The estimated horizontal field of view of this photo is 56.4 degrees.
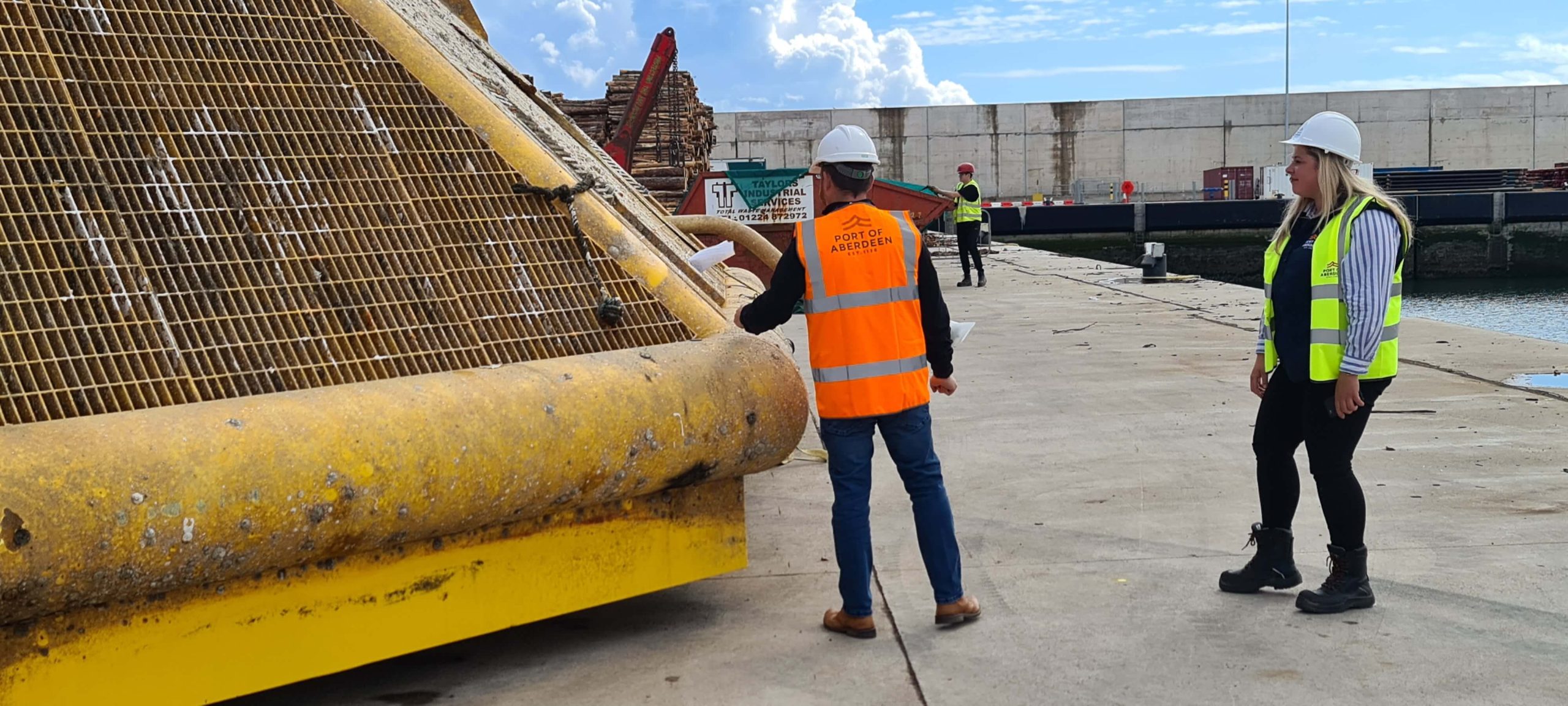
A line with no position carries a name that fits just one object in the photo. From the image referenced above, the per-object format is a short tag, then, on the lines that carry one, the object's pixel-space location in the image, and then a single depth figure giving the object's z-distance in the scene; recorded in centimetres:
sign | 1811
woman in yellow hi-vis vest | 401
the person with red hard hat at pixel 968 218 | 1802
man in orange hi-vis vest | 391
